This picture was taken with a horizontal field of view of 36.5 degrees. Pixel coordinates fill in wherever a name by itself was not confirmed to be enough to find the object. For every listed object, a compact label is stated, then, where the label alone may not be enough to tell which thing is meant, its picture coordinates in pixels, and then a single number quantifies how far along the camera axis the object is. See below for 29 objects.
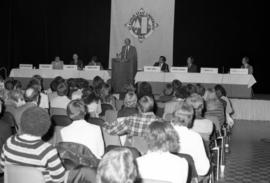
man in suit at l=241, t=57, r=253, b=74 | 10.30
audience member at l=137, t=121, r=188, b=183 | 2.42
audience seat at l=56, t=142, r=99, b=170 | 2.70
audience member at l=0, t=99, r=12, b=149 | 3.63
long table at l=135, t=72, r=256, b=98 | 9.74
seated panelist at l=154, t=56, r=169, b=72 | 10.43
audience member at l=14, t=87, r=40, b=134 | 4.29
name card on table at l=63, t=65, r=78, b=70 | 10.55
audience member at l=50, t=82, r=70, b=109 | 5.36
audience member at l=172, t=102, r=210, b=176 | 3.22
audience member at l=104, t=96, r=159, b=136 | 3.75
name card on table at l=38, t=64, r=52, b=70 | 10.72
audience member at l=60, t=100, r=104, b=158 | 3.24
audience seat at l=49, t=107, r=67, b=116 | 4.93
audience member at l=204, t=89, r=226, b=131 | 5.26
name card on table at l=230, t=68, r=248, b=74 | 9.71
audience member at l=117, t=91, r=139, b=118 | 4.38
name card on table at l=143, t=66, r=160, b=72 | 10.13
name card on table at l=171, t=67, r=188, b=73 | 9.96
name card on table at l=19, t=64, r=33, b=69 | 10.89
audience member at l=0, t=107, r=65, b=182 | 2.45
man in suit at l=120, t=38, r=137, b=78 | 10.42
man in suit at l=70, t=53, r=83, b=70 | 11.40
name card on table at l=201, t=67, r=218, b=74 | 9.81
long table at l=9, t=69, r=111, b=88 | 10.50
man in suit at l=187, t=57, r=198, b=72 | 10.36
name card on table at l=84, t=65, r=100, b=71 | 10.54
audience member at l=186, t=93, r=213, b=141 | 4.05
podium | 9.50
